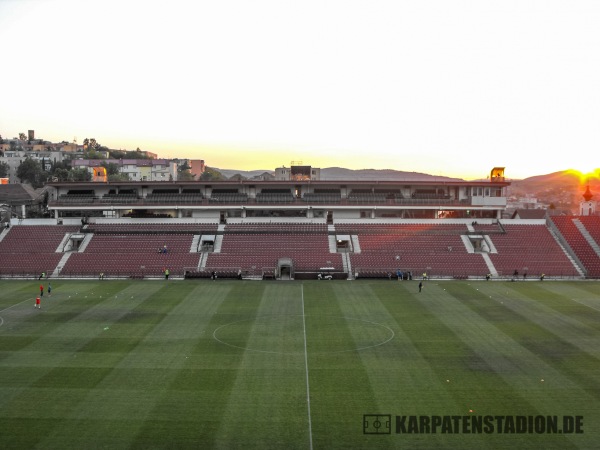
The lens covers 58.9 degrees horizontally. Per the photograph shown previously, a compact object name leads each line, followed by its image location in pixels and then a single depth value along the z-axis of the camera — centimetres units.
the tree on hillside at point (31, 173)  12788
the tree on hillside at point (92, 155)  17500
